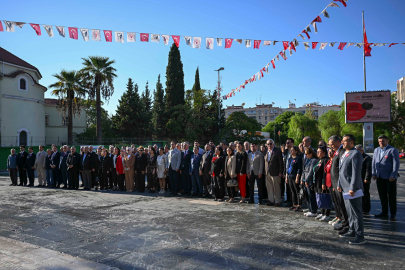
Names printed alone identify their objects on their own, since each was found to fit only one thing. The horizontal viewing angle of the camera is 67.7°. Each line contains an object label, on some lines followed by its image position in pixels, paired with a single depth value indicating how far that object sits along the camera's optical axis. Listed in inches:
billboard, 864.9
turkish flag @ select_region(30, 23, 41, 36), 447.5
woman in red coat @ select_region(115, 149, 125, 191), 500.1
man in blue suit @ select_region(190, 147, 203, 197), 430.6
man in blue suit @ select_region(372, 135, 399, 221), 274.7
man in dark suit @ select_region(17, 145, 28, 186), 594.9
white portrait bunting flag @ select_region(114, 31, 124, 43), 494.5
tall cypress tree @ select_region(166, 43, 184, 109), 1578.5
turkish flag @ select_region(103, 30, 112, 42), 489.1
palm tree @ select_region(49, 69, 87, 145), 1326.3
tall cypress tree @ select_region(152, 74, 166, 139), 1551.4
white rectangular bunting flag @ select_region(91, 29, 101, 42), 482.7
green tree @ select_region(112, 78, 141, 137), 1665.5
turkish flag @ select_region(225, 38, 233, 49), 535.6
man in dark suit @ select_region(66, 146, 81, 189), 530.3
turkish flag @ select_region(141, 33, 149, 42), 504.7
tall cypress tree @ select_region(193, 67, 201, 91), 2140.6
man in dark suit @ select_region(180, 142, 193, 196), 444.1
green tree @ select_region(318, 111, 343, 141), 1721.2
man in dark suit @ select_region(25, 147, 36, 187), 585.3
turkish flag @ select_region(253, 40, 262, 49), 542.7
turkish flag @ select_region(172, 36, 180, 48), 512.1
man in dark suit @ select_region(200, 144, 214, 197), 415.2
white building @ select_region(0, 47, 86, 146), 1321.4
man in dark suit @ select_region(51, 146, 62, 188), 558.6
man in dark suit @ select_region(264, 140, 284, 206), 350.9
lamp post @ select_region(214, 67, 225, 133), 1388.0
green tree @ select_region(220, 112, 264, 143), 1379.2
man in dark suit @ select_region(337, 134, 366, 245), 209.3
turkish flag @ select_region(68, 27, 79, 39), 470.7
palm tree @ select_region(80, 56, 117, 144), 1251.2
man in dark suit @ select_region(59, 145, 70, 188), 545.6
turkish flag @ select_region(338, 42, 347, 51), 574.6
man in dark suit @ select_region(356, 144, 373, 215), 303.8
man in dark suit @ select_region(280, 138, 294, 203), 354.1
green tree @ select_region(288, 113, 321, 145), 2030.0
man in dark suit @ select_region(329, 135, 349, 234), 237.9
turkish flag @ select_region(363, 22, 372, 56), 795.4
